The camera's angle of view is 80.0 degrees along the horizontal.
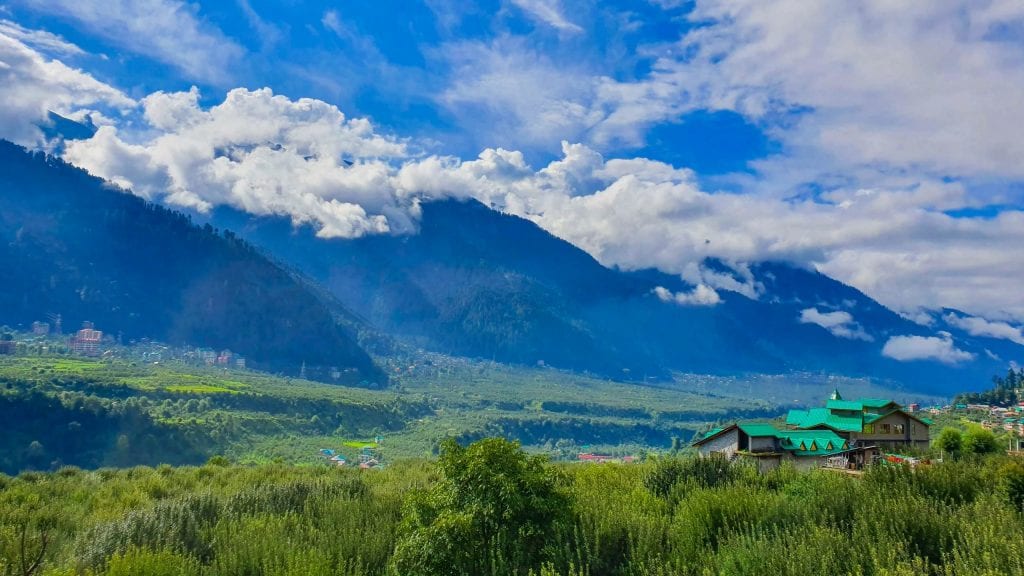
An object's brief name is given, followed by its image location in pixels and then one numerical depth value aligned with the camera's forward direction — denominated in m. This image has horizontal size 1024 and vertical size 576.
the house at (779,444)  38.28
